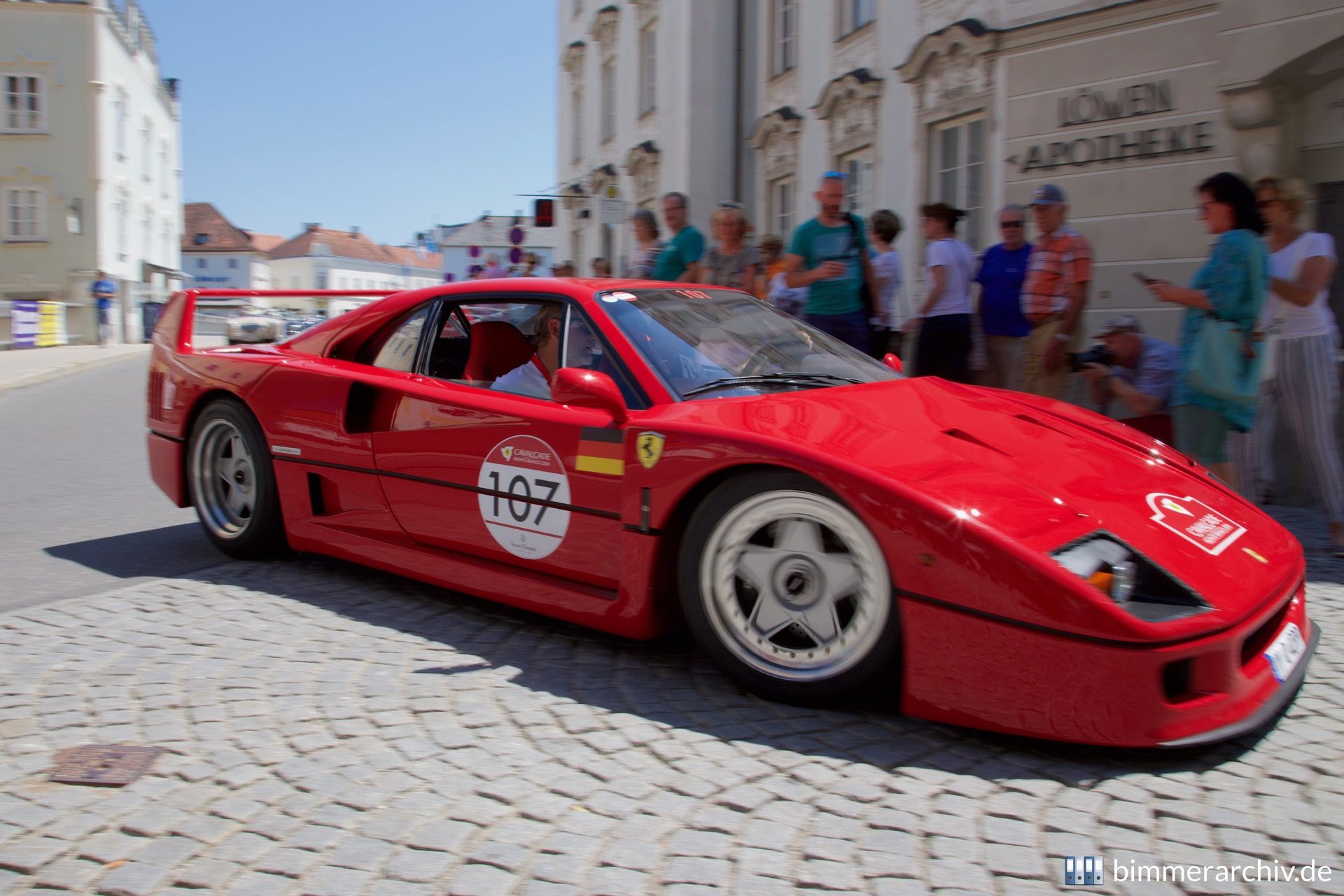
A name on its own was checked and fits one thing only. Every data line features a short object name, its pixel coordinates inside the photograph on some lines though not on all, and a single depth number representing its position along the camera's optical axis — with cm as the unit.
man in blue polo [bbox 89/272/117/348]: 3059
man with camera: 562
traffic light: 1912
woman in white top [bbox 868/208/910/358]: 698
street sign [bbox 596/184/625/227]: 1596
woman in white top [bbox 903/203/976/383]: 691
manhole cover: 258
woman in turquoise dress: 498
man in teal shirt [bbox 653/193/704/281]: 744
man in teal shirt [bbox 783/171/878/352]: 644
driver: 378
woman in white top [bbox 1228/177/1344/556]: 520
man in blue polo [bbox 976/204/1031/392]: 663
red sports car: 263
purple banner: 2605
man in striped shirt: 615
